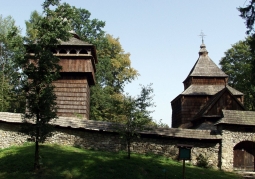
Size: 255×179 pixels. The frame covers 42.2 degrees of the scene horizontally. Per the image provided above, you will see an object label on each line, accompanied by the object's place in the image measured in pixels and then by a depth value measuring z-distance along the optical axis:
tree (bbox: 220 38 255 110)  36.91
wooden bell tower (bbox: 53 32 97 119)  23.48
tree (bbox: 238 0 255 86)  13.55
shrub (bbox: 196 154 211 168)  18.19
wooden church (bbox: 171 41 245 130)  25.56
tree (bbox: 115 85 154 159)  16.97
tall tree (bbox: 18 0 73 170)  13.87
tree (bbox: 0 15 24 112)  31.91
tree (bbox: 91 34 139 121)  32.34
